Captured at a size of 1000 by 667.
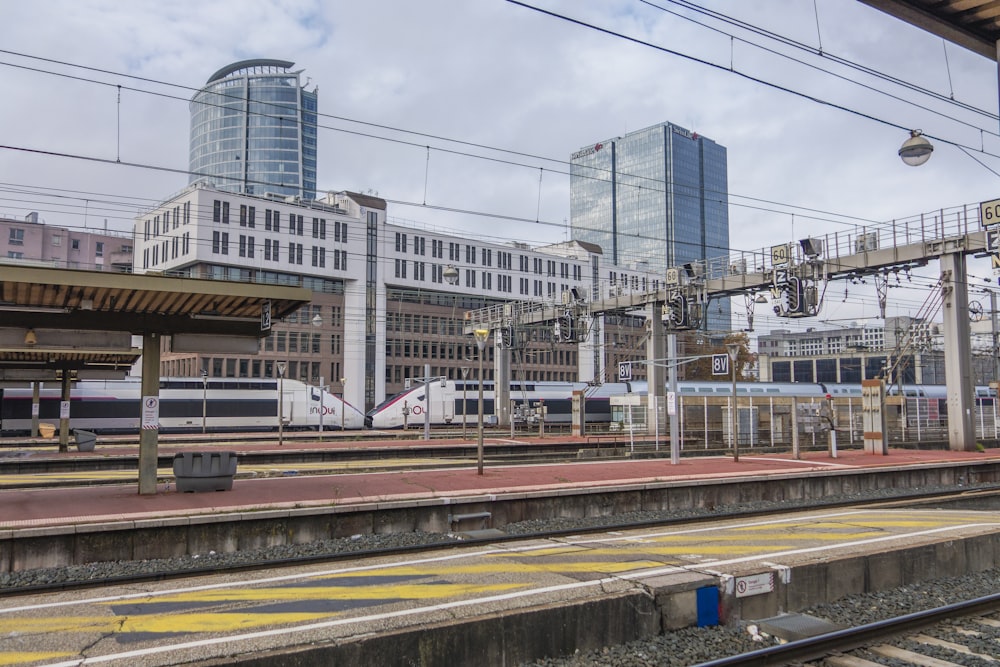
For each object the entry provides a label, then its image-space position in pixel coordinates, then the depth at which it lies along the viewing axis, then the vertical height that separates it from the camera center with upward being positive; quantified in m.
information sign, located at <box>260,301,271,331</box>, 14.41 +1.64
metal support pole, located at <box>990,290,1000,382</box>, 40.66 +4.04
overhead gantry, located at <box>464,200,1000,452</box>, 27.12 +4.59
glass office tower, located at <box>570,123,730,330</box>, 162.00 +46.26
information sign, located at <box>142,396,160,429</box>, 14.70 -0.22
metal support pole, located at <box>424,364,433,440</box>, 36.62 -1.13
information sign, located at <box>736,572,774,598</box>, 8.53 -2.11
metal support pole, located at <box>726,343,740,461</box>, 24.06 +1.42
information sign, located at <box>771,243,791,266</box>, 27.43 +5.23
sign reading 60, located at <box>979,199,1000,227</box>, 21.73 +5.38
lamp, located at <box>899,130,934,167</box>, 14.49 +4.77
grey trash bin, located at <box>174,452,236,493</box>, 14.90 -1.39
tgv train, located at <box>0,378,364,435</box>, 42.91 -0.34
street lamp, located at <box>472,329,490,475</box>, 18.64 +1.50
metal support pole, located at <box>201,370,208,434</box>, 40.75 +0.22
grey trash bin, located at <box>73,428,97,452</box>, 26.47 -1.39
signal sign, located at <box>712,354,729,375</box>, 25.34 +1.20
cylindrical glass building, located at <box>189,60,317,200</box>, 139.38 +48.97
